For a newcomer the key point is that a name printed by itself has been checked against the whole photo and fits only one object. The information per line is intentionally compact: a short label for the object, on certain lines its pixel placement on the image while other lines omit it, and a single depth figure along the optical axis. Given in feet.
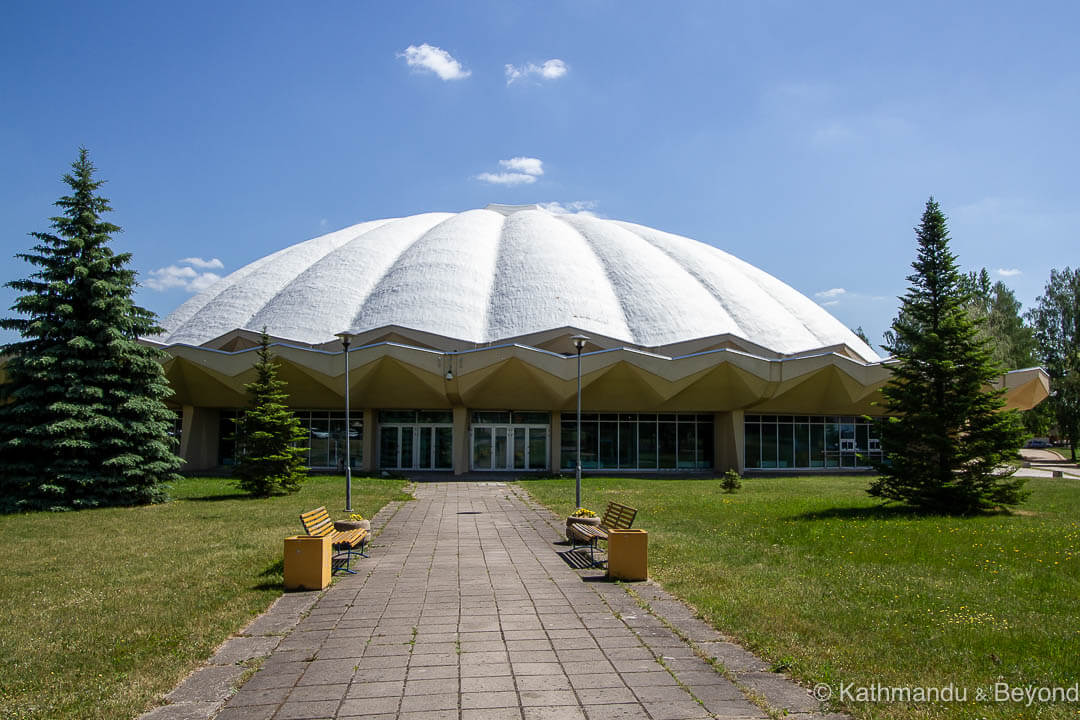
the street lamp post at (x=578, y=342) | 60.70
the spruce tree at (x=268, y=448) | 68.03
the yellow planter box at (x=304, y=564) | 27.99
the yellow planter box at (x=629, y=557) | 29.94
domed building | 91.76
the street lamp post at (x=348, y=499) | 54.03
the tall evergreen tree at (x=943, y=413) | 51.75
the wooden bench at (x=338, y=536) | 31.60
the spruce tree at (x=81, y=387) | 58.95
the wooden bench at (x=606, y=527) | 33.81
